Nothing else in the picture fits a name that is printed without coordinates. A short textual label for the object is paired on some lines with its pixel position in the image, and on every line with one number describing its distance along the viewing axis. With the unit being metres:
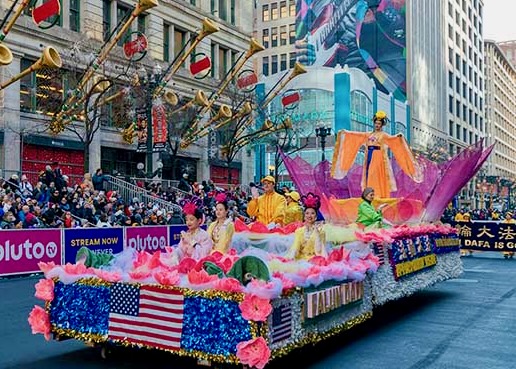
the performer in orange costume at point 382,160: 11.42
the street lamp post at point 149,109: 21.53
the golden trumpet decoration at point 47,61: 19.16
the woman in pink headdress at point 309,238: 7.39
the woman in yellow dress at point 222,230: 7.35
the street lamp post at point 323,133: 29.33
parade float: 5.38
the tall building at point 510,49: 184.50
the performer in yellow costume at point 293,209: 9.91
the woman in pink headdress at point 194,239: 6.86
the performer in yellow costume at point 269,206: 9.85
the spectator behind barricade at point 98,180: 22.36
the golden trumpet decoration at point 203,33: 26.11
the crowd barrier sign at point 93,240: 15.23
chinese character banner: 20.78
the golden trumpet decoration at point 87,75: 23.99
